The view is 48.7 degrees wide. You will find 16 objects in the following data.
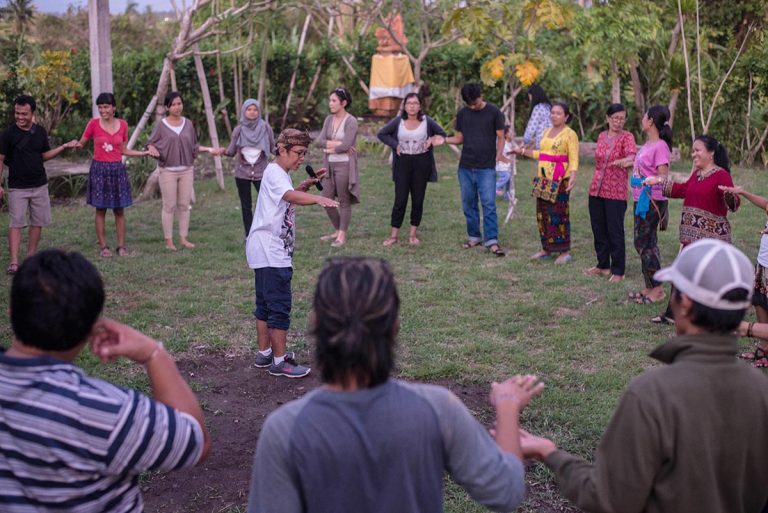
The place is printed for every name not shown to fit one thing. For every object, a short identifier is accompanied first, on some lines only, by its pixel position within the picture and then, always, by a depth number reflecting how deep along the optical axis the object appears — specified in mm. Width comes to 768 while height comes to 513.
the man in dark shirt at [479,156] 9719
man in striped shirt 2066
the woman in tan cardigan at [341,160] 9773
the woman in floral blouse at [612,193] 8242
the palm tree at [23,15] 23544
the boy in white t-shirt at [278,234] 5602
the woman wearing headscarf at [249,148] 9883
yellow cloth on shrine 17406
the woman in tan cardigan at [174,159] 9641
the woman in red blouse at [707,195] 6387
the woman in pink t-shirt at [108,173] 9344
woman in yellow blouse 8922
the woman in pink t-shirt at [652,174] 7555
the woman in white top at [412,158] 9977
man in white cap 2184
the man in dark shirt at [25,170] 8445
